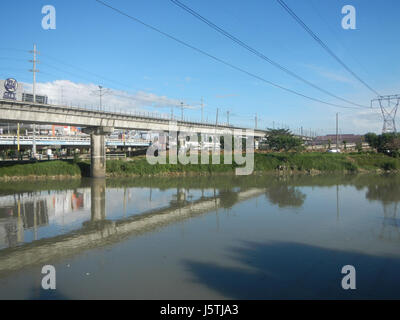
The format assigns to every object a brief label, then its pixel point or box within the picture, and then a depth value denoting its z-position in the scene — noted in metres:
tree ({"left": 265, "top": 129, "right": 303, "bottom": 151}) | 53.44
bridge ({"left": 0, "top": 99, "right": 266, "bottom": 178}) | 27.42
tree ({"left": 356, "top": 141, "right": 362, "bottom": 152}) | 57.76
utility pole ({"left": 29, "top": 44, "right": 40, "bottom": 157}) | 34.38
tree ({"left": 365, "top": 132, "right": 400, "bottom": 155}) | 50.81
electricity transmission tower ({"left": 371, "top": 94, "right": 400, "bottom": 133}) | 54.01
